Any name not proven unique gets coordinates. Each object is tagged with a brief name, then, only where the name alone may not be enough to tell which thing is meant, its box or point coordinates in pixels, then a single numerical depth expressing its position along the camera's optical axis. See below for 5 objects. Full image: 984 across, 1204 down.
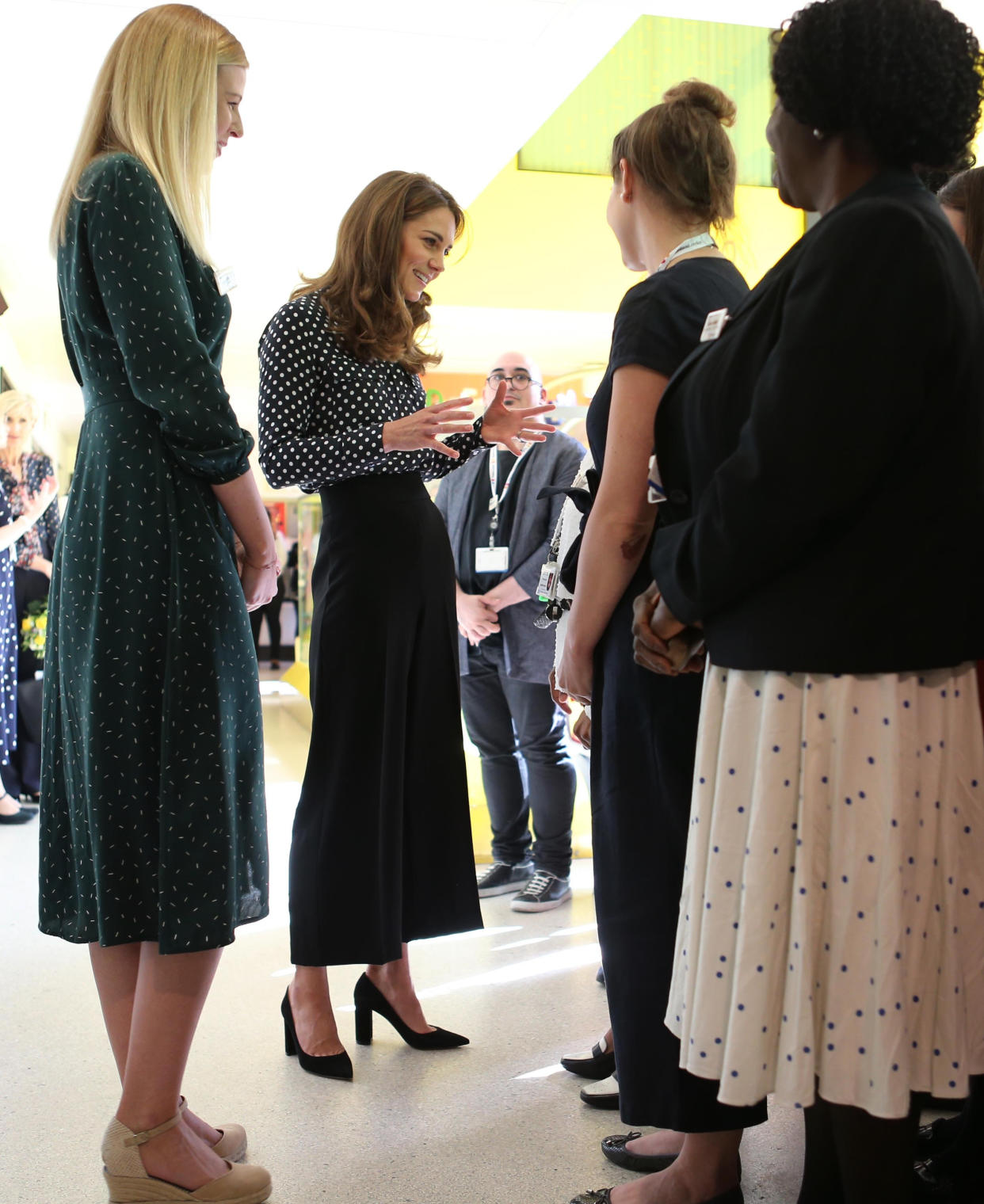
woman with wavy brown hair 2.25
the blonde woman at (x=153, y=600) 1.63
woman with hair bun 1.58
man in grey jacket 3.75
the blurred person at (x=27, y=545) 5.14
